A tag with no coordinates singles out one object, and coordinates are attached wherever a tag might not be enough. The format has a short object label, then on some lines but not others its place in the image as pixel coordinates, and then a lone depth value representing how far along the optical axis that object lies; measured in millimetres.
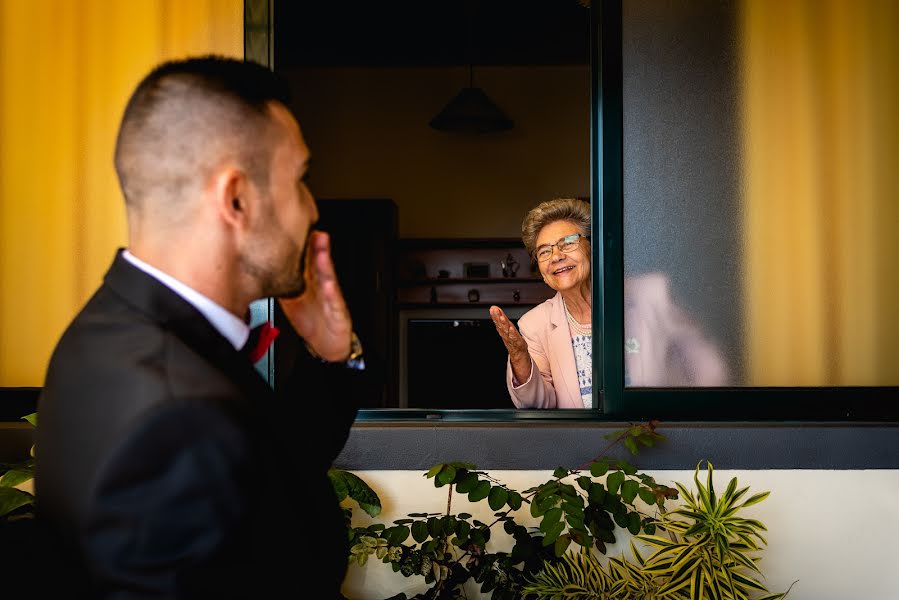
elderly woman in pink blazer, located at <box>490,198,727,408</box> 2484
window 2480
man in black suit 780
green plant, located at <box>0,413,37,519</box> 1857
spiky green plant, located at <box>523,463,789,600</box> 1965
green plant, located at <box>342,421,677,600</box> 2000
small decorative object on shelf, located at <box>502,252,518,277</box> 7035
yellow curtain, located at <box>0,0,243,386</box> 2533
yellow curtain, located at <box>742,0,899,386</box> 2514
